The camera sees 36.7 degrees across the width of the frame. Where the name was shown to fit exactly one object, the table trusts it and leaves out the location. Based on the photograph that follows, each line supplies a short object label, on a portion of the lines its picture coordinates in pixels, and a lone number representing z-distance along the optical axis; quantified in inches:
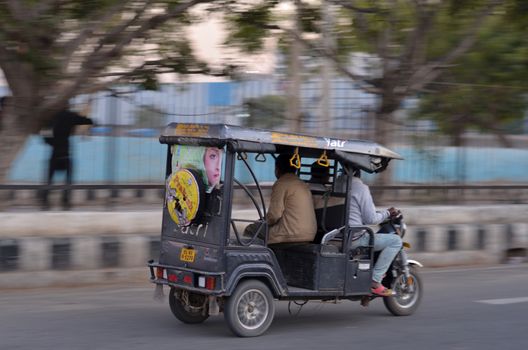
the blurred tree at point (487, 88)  567.8
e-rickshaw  271.7
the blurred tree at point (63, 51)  395.2
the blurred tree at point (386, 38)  517.3
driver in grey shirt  310.8
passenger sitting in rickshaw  297.9
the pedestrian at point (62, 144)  413.4
